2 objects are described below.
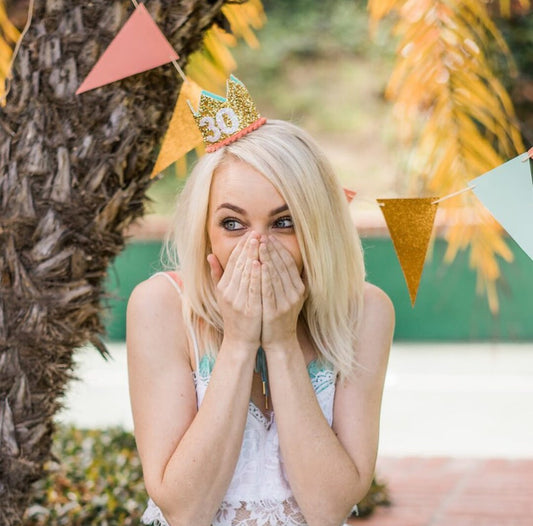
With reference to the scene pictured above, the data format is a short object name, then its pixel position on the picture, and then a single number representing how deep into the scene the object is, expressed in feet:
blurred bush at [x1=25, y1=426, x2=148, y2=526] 12.41
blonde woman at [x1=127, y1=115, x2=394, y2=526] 6.36
